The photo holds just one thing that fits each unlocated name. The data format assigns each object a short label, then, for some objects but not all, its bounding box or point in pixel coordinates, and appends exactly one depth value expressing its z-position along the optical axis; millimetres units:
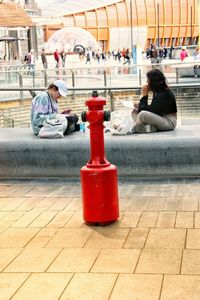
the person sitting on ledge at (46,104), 7449
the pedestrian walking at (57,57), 40956
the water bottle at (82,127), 8234
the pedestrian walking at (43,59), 40219
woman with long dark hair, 7610
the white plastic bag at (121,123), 7676
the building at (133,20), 101750
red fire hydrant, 5391
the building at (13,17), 40844
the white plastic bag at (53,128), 7602
